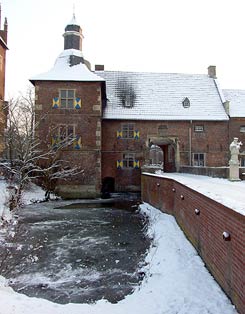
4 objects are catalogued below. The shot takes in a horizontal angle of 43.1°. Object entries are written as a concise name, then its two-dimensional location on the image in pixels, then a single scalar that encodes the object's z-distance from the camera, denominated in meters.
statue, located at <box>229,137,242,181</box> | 12.95
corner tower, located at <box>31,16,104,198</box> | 22.41
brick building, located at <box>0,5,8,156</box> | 25.49
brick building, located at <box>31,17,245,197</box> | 22.53
